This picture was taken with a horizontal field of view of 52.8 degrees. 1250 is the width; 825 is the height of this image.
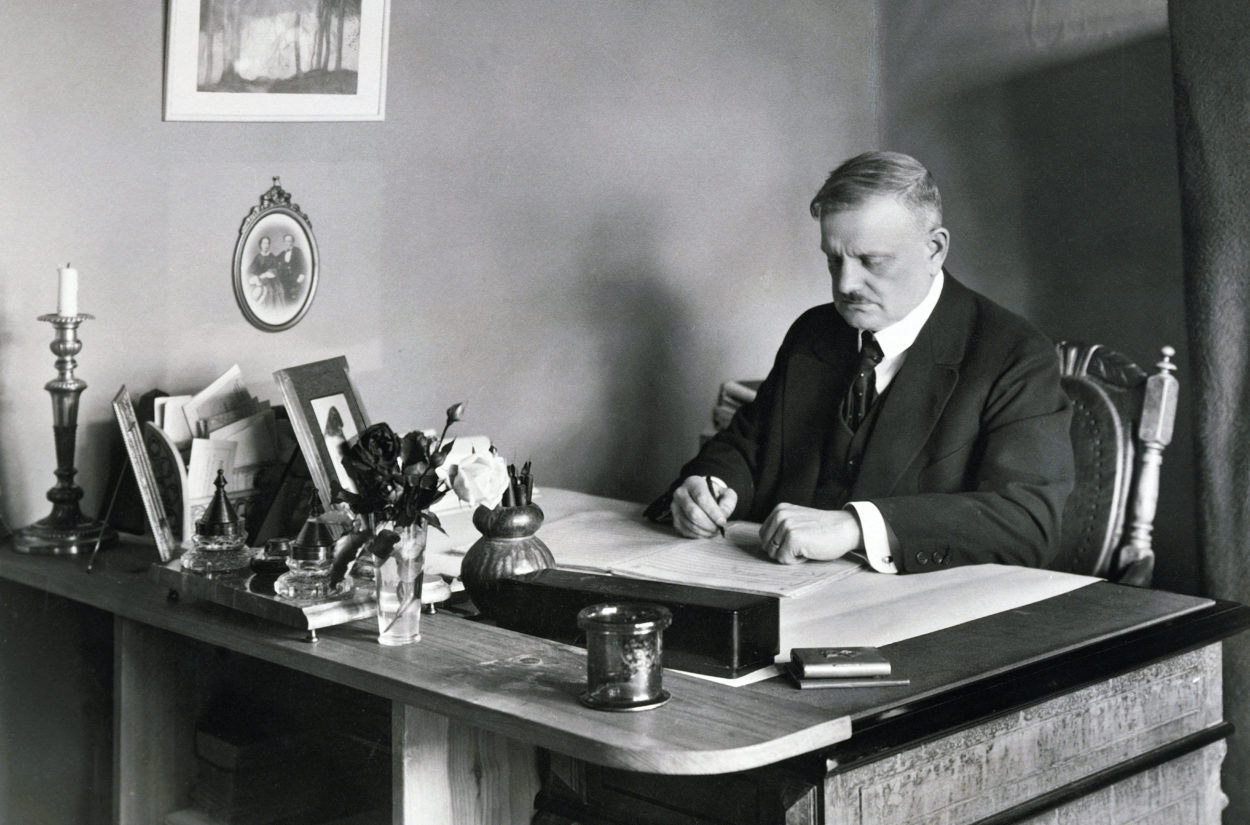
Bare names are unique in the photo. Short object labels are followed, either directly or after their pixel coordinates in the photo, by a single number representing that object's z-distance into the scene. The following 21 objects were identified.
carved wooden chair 3.11
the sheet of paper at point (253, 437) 2.54
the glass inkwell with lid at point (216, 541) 2.17
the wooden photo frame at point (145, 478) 2.34
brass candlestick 2.46
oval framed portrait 2.87
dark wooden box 1.72
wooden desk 1.54
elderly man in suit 2.61
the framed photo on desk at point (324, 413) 2.44
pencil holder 2.02
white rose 1.99
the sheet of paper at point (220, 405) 2.57
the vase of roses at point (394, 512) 1.86
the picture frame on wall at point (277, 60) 2.73
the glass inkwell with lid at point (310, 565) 2.00
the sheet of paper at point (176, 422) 2.53
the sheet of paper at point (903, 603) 1.92
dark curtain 2.97
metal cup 1.57
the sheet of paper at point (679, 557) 2.17
